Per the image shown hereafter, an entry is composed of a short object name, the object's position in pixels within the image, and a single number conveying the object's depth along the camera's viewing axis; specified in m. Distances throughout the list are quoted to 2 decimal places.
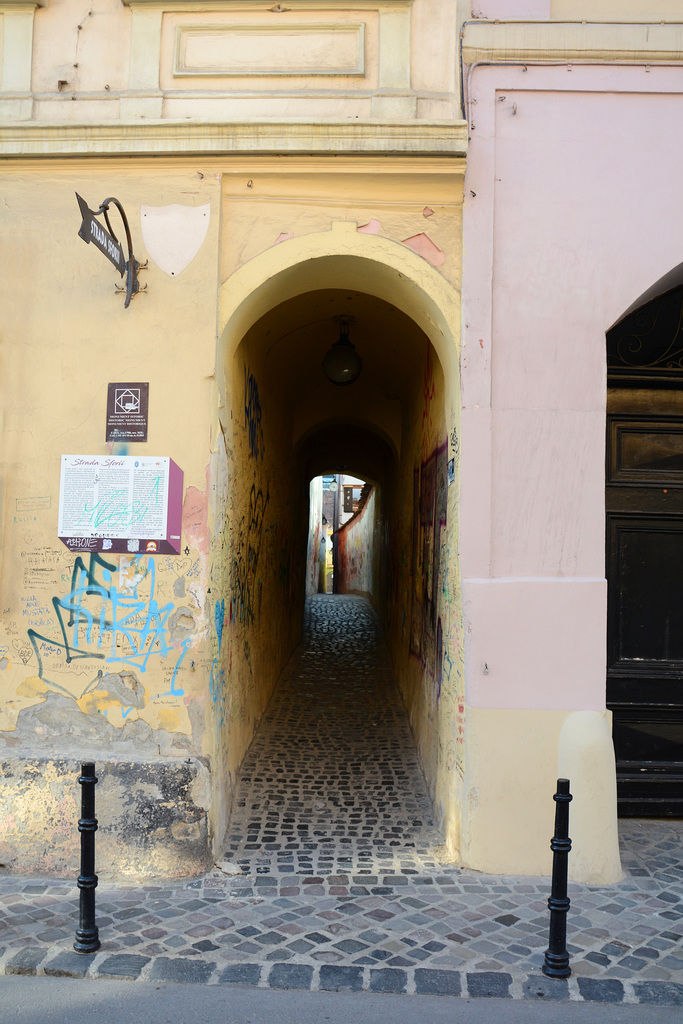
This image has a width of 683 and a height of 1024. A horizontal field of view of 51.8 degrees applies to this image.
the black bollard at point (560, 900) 3.42
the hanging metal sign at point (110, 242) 3.86
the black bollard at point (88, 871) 3.56
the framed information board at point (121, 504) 4.70
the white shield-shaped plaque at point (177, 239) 4.80
